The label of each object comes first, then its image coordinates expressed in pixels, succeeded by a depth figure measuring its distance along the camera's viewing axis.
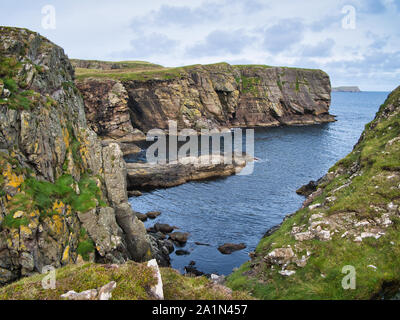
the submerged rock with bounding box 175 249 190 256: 40.62
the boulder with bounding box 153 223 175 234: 47.00
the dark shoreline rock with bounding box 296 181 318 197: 60.52
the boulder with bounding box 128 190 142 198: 63.62
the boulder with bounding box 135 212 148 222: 51.66
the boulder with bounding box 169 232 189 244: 43.67
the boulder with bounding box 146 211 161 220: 52.72
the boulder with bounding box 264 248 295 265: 22.11
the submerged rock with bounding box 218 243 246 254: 40.44
